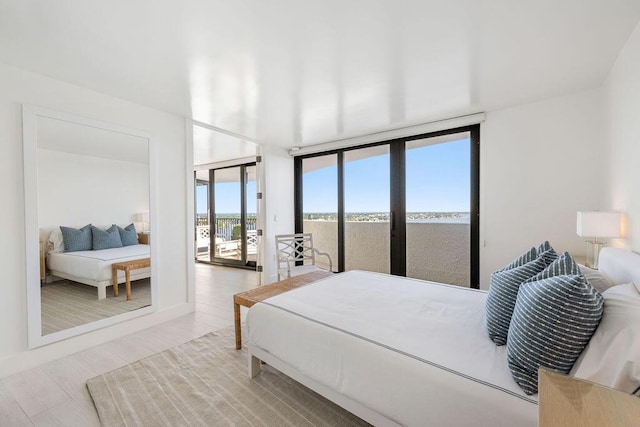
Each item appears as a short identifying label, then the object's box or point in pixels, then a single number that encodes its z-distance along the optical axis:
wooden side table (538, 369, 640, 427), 0.55
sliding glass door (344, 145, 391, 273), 4.09
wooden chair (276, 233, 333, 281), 3.93
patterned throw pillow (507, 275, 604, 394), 0.92
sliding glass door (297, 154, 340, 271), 4.66
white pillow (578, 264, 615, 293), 1.27
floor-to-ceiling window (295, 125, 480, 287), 3.41
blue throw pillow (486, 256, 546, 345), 1.27
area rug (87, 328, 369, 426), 1.55
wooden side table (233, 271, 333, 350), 2.22
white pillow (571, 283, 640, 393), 0.79
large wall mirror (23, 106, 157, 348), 2.17
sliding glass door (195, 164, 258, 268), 5.71
